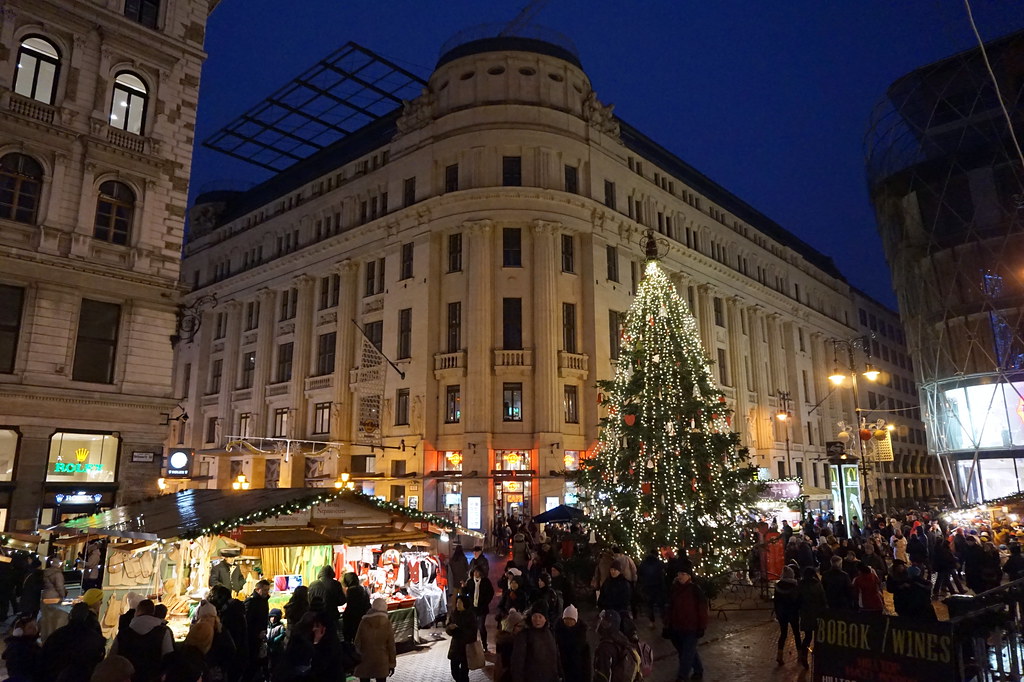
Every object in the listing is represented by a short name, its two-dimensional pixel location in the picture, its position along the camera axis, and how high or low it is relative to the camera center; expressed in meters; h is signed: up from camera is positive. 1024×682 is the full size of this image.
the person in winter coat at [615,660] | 7.96 -2.16
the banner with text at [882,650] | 7.56 -2.03
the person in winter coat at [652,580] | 14.96 -2.32
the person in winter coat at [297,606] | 10.42 -2.02
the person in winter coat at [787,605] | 11.56 -2.23
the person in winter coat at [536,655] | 7.79 -2.06
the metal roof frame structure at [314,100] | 42.25 +24.23
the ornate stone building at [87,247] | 19.73 +6.88
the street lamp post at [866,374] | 25.87 +3.67
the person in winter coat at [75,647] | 7.79 -1.99
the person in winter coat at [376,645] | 9.21 -2.33
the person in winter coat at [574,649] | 8.27 -2.12
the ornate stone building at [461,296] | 34.56 +10.36
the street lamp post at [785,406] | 52.04 +5.23
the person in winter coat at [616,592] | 12.00 -2.08
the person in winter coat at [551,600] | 10.95 -2.05
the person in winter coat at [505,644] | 8.91 -2.20
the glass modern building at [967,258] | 34.56 +11.44
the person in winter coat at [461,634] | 9.95 -2.33
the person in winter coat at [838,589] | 12.19 -2.04
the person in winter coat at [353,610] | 11.09 -2.19
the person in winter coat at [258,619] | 9.98 -2.14
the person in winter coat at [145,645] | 7.80 -1.97
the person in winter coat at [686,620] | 10.44 -2.22
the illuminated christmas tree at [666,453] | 17.30 +0.52
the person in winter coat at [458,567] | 16.28 -2.22
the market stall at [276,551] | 12.64 -1.56
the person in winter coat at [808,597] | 11.16 -2.00
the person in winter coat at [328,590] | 11.31 -1.95
